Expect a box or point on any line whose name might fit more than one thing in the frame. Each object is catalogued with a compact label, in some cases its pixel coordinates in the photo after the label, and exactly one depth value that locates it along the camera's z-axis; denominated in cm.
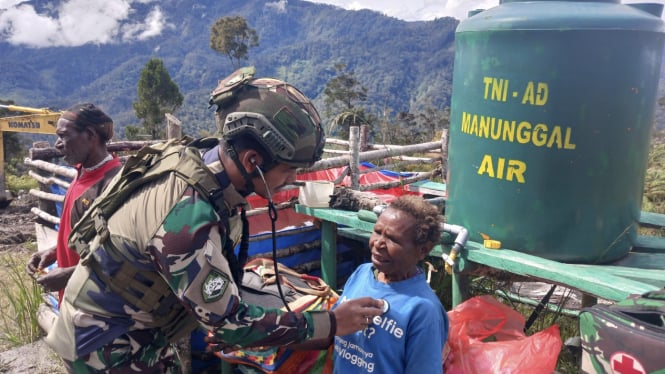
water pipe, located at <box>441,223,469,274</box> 258
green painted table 219
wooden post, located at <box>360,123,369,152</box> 944
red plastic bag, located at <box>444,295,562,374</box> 232
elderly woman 193
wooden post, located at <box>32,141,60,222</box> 533
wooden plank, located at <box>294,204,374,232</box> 313
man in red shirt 301
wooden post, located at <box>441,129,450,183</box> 750
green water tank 234
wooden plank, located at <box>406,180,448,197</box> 509
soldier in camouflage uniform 158
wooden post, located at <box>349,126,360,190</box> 477
